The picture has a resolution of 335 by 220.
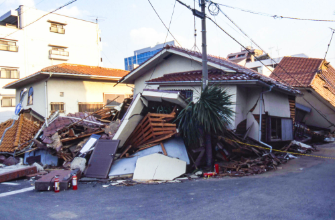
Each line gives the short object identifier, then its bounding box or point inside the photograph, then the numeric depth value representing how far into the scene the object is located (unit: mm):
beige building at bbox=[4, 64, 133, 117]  17625
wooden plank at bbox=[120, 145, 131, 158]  9830
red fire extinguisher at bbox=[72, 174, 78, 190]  7492
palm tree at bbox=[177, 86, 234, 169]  8875
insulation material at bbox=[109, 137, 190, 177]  8969
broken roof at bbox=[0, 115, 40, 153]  12388
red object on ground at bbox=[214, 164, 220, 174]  8930
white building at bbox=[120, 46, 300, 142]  11250
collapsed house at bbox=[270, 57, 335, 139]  20250
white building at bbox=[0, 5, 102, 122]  27127
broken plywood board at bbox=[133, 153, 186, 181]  8461
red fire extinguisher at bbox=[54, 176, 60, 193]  7232
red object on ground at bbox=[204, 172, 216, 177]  8702
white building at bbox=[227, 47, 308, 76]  29264
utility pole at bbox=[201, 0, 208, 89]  9492
